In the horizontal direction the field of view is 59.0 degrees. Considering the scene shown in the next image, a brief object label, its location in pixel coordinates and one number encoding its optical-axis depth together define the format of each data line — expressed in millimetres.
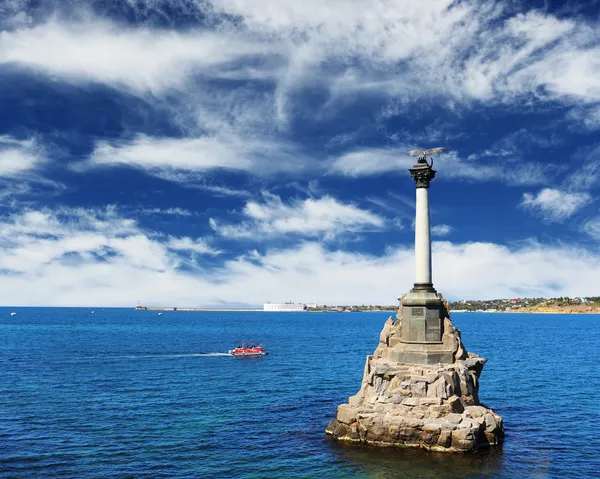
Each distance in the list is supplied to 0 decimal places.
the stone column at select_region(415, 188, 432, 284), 29750
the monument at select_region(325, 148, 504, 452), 24453
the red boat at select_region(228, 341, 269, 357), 66500
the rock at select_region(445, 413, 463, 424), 24438
